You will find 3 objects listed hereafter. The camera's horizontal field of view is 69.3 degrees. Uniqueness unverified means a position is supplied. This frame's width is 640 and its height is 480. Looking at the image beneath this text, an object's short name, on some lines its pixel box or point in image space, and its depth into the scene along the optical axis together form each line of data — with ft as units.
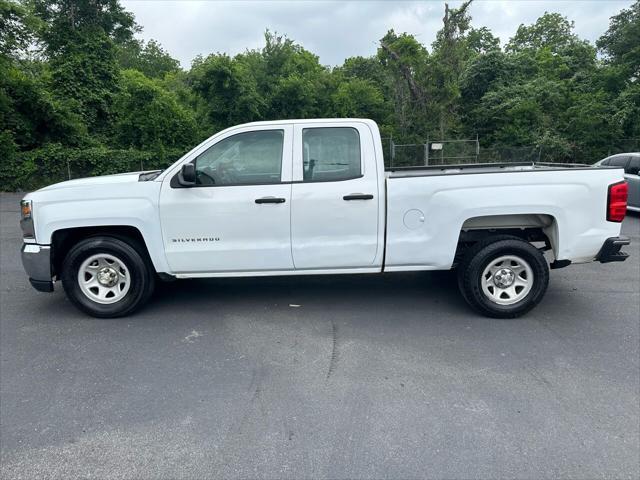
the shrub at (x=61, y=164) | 57.21
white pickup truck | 15.24
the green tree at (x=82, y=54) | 75.20
